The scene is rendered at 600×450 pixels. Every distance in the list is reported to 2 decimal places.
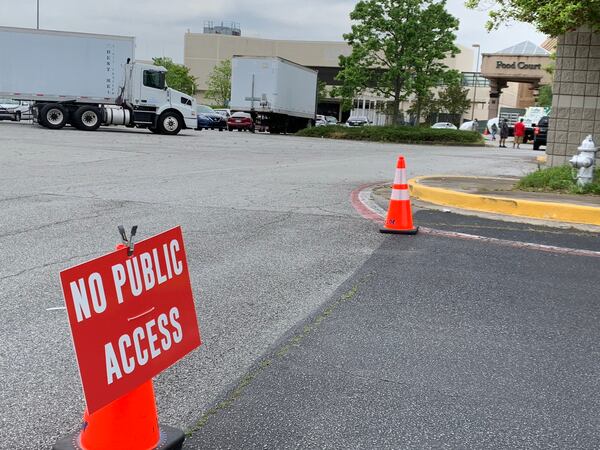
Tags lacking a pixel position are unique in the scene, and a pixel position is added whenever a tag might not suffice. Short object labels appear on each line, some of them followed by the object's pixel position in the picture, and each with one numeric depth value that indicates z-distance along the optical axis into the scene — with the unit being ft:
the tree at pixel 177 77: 234.17
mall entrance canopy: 185.26
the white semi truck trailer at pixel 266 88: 120.88
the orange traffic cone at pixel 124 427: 8.23
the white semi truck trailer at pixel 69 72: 89.66
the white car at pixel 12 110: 112.68
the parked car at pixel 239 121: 135.33
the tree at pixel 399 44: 121.80
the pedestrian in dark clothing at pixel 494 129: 173.27
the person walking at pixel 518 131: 124.41
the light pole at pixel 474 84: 265.79
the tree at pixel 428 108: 228.22
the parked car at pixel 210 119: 131.85
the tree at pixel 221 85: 239.30
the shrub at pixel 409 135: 119.65
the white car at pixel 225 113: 141.63
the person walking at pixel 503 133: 127.34
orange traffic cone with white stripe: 24.94
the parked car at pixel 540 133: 110.32
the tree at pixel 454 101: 233.76
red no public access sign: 7.50
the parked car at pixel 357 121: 211.20
